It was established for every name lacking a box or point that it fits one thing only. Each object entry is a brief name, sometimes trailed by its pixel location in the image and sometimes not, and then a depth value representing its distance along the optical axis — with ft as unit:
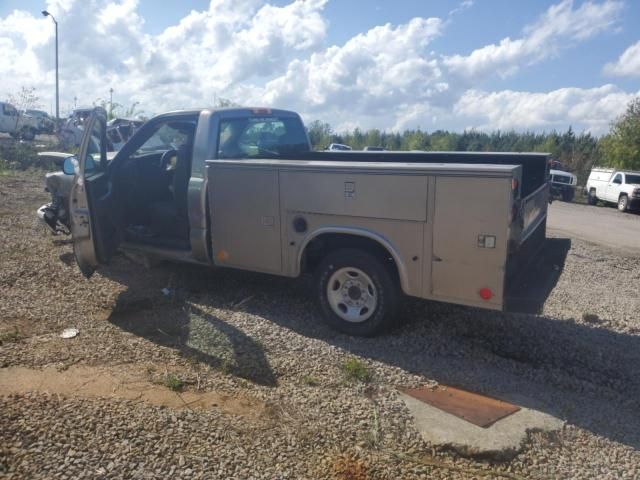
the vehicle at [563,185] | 80.33
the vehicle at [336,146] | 84.66
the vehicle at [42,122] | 113.50
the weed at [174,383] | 13.73
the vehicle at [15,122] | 101.50
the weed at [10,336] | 16.19
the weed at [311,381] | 14.28
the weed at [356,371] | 14.60
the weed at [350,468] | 10.63
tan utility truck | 14.99
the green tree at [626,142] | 92.79
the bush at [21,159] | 68.45
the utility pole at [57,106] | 100.62
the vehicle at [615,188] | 70.74
